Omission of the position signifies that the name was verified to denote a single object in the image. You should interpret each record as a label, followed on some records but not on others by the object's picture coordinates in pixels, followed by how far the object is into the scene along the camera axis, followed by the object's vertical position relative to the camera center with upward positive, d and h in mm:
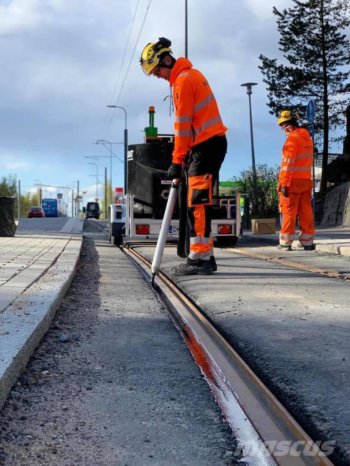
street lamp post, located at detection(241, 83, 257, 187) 25906 +5662
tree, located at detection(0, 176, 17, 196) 105825 +7030
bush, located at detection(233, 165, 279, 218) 23594 +1099
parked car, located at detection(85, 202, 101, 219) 83438 +1759
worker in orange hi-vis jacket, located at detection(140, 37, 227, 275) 5820 +884
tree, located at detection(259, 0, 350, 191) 28469 +8405
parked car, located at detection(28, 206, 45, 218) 70194 +1186
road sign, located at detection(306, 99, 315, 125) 12251 +2457
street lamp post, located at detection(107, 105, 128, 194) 47481 +7366
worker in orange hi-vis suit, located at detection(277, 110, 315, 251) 9594 +678
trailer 11141 +491
